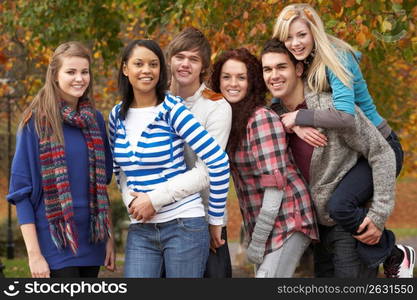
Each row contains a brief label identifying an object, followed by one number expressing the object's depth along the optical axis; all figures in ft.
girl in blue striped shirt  24.14
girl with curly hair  25.75
